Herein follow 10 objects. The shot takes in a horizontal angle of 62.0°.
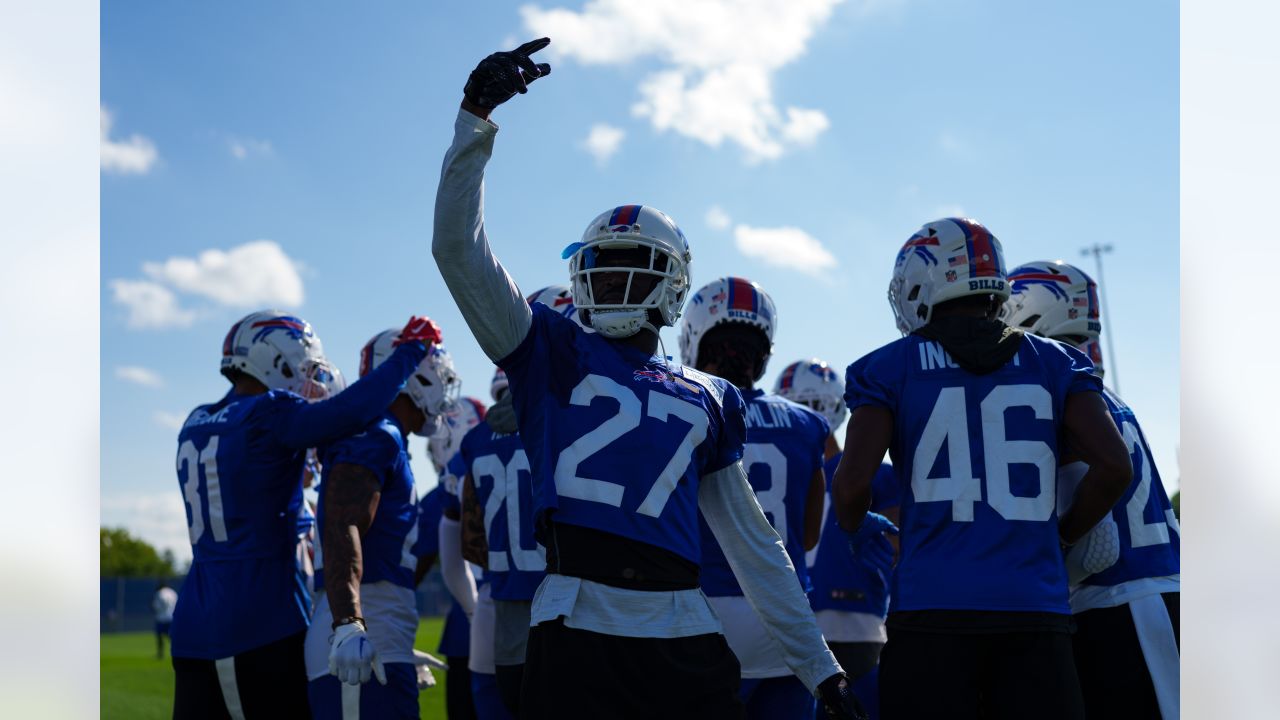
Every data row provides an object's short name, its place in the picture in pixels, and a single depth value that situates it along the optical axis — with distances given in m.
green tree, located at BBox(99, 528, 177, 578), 90.00
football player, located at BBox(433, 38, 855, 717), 2.81
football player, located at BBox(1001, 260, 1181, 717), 3.94
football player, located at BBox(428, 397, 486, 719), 7.58
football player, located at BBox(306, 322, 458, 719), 4.47
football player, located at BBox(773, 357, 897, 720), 7.09
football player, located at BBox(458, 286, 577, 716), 5.62
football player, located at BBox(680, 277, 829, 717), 4.77
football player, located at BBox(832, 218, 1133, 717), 3.52
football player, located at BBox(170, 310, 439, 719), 4.92
